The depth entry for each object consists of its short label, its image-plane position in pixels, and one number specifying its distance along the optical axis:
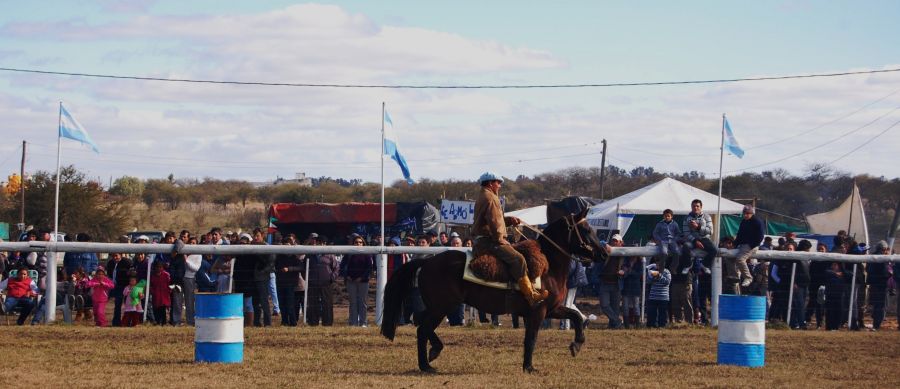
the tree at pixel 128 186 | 89.31
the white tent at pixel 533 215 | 42.09
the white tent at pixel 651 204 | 36.53
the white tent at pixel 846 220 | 40.50
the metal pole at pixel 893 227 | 36.74
